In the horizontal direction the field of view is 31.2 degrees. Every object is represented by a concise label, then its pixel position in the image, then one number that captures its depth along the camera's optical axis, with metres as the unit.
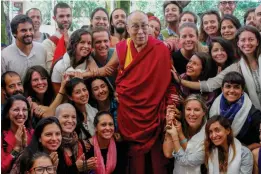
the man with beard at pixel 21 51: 4.28
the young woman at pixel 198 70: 4.10
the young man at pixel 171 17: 5.18
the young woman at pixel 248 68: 4.02
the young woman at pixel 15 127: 3.57
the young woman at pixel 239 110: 3.85
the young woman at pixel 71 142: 3.72
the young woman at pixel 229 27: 4.48
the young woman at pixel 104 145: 3.88
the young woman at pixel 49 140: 3.55
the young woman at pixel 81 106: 3.97
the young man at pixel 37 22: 5.20
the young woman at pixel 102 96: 4.09
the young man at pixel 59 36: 4.48
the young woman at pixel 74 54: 4.13
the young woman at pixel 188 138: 3.78
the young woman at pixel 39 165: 3.25
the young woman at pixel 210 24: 4.71
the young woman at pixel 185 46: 4.26
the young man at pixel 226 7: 5.27
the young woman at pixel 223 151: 3.68
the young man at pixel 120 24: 5.00
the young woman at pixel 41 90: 4.00
